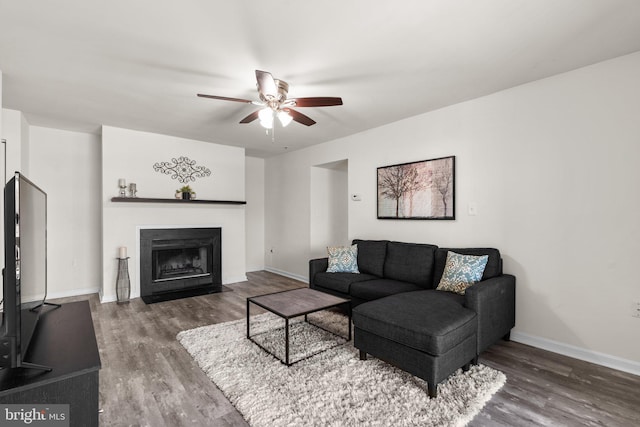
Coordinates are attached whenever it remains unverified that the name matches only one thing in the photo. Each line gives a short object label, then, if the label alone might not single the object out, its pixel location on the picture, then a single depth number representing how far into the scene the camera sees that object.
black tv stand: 1.16
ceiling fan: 2.47
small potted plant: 4.89
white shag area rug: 1.86
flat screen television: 1.18
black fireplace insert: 4.64
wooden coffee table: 2.59
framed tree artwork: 3.57
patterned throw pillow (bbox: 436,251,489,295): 2.88
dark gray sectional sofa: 2.09
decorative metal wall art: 4.88
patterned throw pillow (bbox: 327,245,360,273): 3.97
